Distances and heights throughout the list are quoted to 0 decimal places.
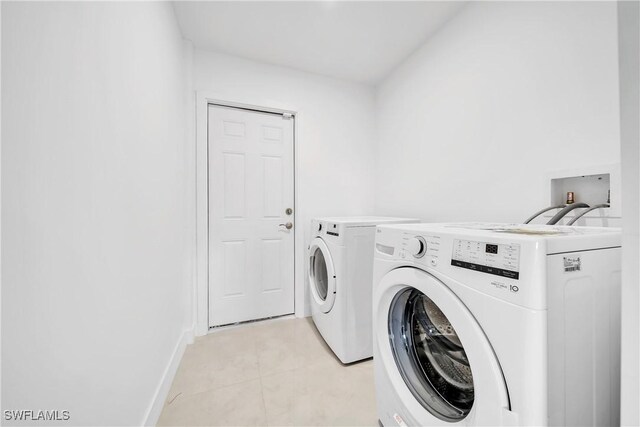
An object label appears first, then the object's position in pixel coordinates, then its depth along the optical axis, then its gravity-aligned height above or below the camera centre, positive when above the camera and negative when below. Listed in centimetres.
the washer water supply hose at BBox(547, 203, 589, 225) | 114 +2
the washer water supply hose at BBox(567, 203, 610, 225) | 108 +2
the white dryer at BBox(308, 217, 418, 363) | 164 -48
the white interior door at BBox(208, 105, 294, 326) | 221 -1
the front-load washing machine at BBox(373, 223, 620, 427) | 57 -27
